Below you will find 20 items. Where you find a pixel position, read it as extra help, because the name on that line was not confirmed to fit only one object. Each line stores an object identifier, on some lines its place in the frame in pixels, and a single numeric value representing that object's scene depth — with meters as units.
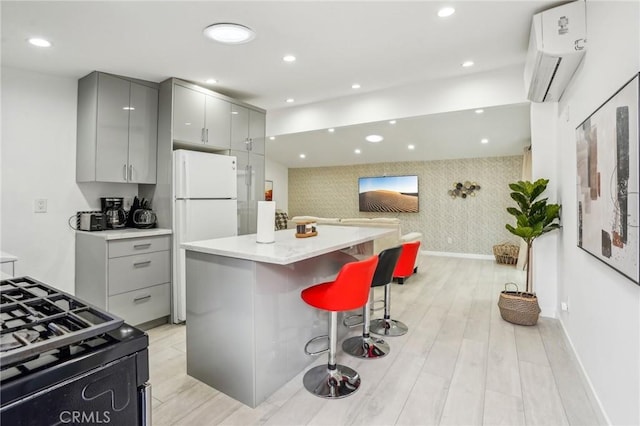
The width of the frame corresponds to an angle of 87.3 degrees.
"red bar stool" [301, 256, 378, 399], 2.02
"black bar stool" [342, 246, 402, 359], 2.48
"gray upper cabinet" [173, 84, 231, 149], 3.50
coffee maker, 3.47
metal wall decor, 6.91
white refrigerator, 3.39
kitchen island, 2.02
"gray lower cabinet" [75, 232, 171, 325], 3.03
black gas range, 0.66
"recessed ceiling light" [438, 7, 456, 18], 2.33
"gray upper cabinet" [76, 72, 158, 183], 3.25
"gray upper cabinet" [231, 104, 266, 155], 4.11
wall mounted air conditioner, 2.26
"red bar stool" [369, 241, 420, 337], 3.07
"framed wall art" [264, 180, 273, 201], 8.39
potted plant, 3.16
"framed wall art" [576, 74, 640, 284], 1.40
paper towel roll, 2.30
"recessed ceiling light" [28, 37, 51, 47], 2.61
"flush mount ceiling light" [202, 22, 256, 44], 2.51
